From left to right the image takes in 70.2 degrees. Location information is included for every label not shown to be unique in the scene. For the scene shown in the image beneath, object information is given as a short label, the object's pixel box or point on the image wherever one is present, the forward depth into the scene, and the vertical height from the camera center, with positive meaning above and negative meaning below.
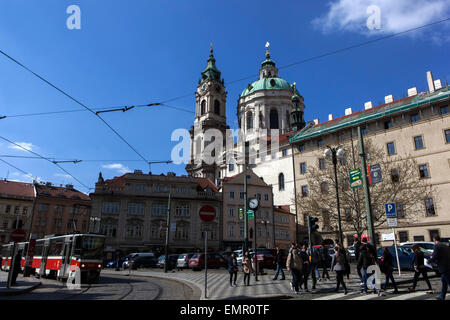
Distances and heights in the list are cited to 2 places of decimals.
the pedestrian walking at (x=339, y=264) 10.27 -0.43
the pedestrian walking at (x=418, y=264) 10.35 -0.44
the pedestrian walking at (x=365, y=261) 10.28 -0.34
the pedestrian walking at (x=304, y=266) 11.21 -0.57
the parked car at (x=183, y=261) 27.53 -0.91
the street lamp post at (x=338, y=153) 17.52 +5.17
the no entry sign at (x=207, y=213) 10.14 +1.13
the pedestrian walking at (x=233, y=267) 13.38 -0.68
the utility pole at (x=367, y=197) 13.51 +2.27
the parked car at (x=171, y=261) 29.12 -1.01
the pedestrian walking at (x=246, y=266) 14.03 -0.68
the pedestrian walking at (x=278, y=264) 15.67 -0.69
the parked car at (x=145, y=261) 31.41 -1.06
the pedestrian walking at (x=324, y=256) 14.42 -0.25
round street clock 17.77 +2.52
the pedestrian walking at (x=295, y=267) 10.68 -0.54
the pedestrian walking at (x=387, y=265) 10.56 -0.47
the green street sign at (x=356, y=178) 15.66 +3.44
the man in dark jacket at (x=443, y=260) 8.24 -0.26
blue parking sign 15.69 +1.91
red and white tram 16.47 -0.31
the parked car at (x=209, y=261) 25.61 -0.87
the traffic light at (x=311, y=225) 15.99 +1.23
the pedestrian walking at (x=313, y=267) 11.68 -0.60
